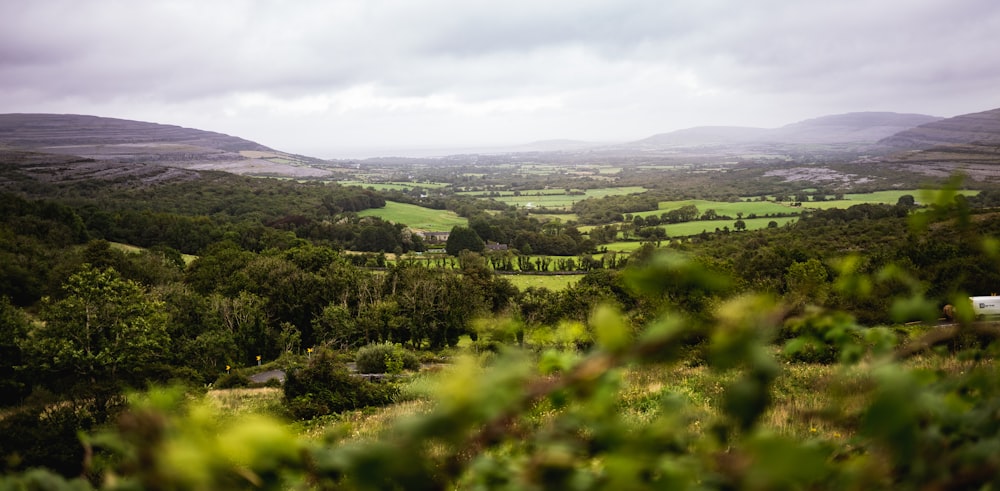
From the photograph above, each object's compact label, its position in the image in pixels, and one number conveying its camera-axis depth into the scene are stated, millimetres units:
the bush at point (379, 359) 23219
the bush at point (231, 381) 23078
